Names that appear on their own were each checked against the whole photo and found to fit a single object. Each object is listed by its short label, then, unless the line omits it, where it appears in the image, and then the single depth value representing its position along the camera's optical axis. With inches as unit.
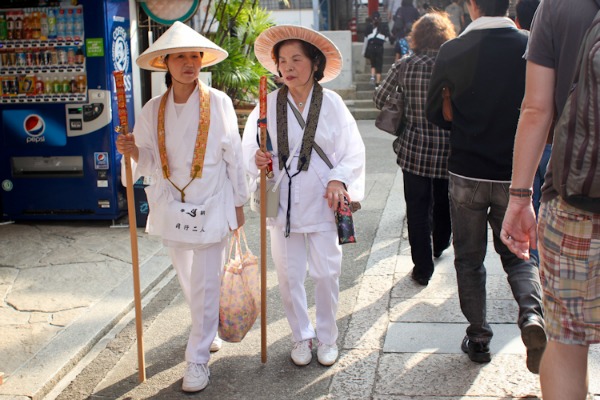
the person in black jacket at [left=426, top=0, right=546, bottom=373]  150.3
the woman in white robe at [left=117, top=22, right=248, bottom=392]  156.4
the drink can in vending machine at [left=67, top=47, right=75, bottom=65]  279.9
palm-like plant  366.3
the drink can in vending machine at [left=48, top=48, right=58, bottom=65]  282.0
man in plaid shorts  94.7
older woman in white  162.9
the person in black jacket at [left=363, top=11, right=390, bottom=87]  650.2
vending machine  279.1
